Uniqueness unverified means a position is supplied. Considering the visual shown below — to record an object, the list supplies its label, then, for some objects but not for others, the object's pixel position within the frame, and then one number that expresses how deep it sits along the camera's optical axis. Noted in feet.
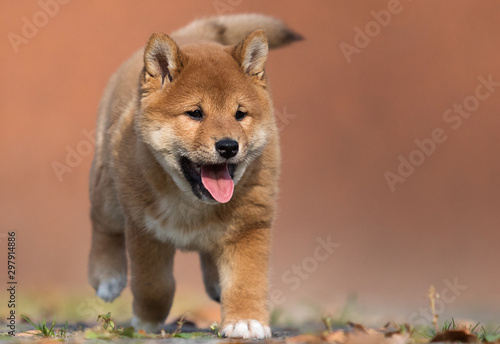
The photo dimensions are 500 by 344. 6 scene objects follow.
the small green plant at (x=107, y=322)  24.75
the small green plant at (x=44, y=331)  24.29
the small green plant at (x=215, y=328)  27.72
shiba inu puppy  26.07
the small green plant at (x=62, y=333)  24.29
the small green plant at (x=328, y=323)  22.11
